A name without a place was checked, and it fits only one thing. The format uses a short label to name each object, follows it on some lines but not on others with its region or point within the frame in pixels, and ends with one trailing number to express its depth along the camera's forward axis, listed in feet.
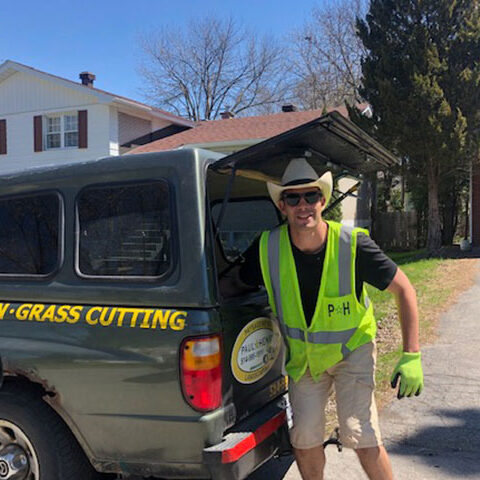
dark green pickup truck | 7.59
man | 8.48
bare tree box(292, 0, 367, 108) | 94.48
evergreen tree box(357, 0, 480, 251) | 44.65
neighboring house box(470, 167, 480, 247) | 52.70
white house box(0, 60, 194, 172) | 63.31
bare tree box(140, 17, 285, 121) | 114.93
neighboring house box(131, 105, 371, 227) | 60.39
